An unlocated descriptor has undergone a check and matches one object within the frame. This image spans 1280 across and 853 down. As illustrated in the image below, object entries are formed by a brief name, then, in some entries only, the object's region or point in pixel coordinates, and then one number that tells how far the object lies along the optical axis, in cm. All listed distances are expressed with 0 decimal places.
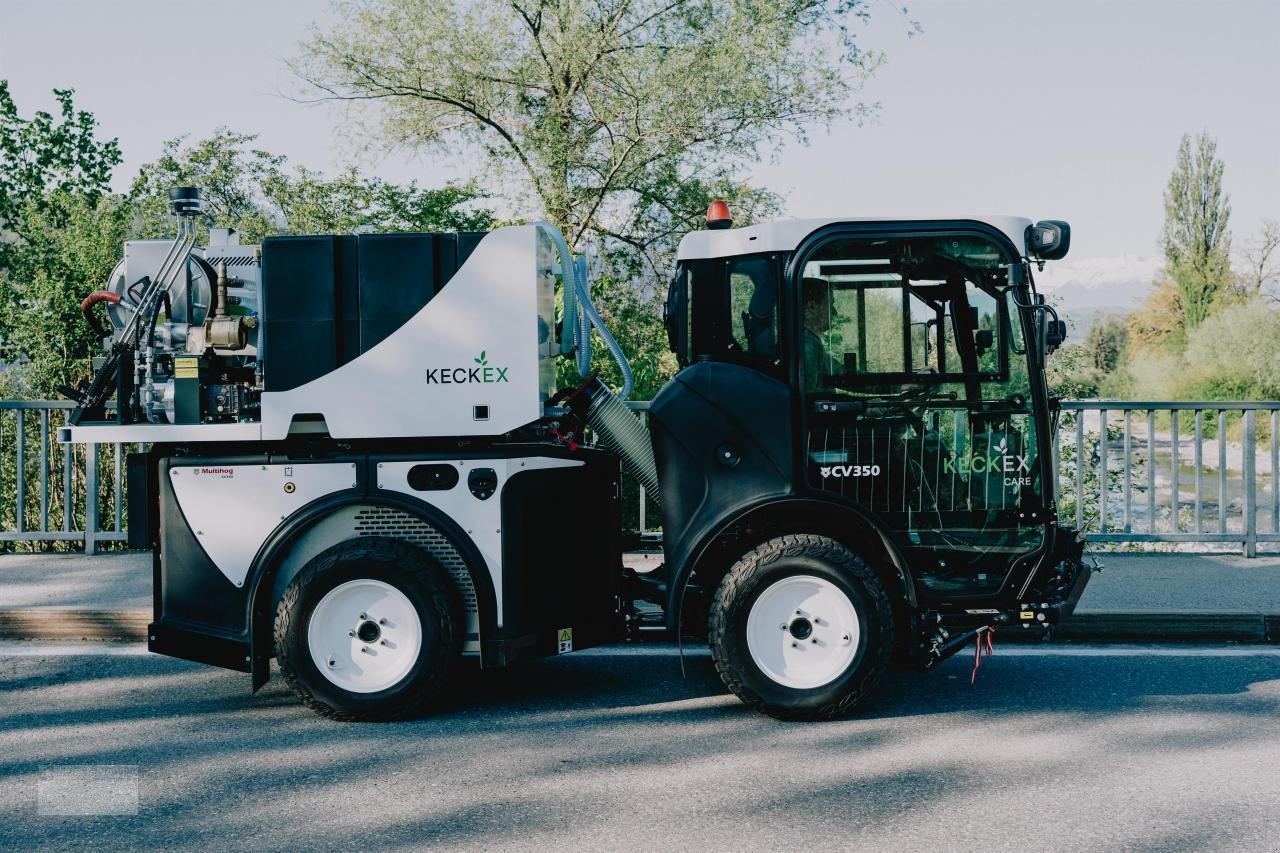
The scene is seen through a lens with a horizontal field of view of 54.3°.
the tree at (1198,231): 6919
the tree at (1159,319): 7066
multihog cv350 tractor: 570
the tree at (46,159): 2167
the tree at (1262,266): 6544
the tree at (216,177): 2448
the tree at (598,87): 1880
